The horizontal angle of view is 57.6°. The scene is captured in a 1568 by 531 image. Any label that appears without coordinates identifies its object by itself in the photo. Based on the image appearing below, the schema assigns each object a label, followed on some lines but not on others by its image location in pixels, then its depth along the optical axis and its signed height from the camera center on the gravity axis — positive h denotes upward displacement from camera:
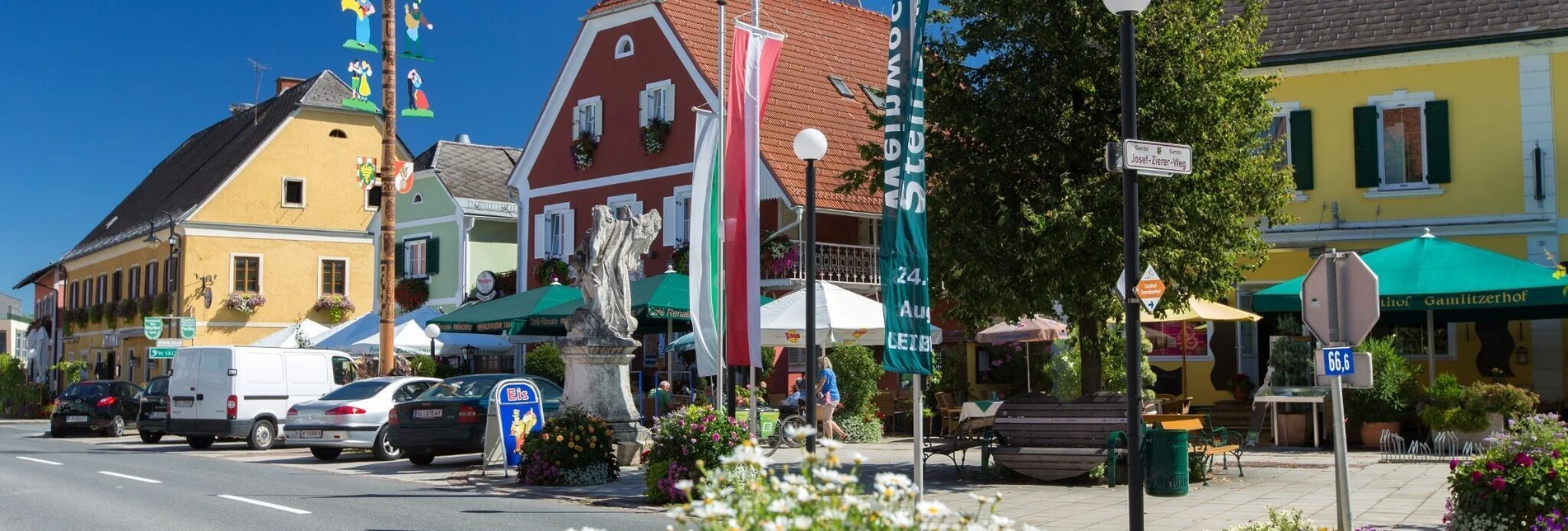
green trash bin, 13.44 -1.01
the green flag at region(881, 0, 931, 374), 10.54 +0.86
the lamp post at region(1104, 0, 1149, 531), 9.41 +0.78
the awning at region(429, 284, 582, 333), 24.69 +0.86
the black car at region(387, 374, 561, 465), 18.84 -0.85
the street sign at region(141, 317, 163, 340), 37.91 +0.93
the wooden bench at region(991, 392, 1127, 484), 14.73 -0.83
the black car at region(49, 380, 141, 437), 30.91 -0.98
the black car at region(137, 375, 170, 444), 27.33 -0.99
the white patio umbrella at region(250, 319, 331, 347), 36.22 +0.69
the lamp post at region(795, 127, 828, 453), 13.05 +1.26
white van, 24.41 -0.50
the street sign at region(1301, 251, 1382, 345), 9.44 +0.36
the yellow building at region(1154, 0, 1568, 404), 21.58 +3.24
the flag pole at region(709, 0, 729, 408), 15.95 -0.11
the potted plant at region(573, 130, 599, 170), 33.72 +4.97
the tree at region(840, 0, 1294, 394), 14.64 +2.12
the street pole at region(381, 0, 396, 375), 24.55 +3.43
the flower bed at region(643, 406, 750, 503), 13.78 -0.86
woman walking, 22.54 -0.57
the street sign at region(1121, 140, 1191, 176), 9.52 +1.33
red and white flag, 14.97 +1.87
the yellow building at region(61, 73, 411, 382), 46.78 +4.31
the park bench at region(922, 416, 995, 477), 15.51 -0.95
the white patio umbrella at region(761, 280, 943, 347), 21.03 +0.55
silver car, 20.84 -0.88
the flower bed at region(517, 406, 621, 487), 15.82 -1.05
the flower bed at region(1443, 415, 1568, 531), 9.02 -0.85
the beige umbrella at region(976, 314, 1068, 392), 23.48 +0.39
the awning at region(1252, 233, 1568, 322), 18.23 +0.88
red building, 30.36 +5.44
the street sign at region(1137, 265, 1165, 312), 9.54 +0.44
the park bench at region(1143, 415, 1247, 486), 14.73 -0.91
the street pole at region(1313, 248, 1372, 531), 9.12 -0.40
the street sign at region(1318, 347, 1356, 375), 9.38 -0.05
